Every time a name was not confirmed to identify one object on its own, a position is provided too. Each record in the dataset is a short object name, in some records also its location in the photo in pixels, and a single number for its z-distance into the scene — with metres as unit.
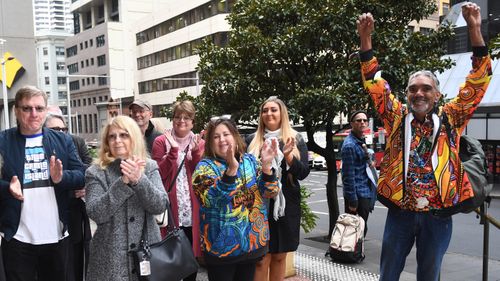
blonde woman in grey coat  3.01
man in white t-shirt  3.24
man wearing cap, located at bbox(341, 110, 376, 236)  6.16
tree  6.64
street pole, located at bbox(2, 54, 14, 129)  11.98
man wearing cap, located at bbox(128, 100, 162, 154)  5.09
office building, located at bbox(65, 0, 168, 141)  68.75
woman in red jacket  4.34
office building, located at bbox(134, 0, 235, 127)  47.97
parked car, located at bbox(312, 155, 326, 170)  31.55
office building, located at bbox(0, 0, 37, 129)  12.74
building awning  16.83
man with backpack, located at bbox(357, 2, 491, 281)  3.10
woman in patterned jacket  3.26
